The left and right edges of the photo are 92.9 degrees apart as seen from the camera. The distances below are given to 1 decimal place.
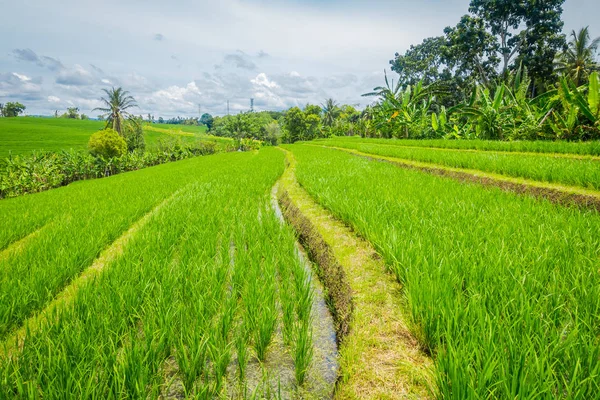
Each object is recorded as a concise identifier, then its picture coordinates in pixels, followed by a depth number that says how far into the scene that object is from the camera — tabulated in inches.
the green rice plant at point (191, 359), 57.8
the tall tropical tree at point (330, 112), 1855.3
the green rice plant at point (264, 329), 68.2
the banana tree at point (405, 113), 599.5
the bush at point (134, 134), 1127.6
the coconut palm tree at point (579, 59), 764.0
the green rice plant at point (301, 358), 61.7
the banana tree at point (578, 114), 253.4
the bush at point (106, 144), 802.2
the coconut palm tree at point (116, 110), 1097.4
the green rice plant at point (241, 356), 61.1
